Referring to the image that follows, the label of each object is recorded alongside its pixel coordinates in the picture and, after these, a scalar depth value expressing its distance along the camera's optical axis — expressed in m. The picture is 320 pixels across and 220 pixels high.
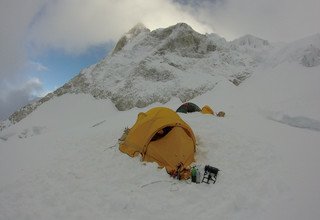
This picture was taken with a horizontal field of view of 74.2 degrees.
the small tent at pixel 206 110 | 13.08
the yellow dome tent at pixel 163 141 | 8.19
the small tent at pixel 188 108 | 13.50
